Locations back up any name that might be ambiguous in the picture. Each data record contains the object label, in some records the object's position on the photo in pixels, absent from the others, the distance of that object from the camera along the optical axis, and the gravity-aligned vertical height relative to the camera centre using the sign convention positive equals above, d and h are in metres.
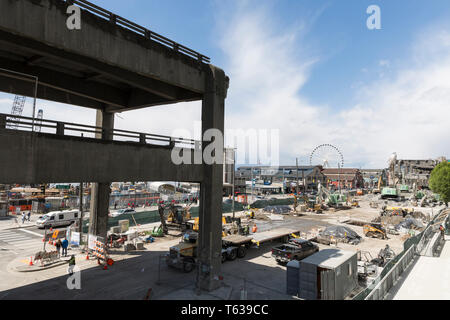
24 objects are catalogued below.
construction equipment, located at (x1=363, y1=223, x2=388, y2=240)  30.05 -6.62
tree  56.84 -1.33
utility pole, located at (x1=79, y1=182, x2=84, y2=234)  23.33 -3.96
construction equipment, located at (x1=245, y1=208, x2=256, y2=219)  43.72 -7.09
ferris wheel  111.50 +6.78
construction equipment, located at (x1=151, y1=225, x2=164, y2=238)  29.44 -6.85
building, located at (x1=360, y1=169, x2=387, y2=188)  177.57 -5.10
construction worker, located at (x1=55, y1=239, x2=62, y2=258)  20.24 -5.75
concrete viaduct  9.77 +4.97
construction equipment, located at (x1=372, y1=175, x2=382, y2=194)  113.40 -7.23
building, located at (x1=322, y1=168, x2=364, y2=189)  150.25 -2.36
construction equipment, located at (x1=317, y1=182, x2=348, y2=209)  60.22 -6.02
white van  31.92 -6.08
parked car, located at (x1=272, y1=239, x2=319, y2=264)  19.66 -5.92
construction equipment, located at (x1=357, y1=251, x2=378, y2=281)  16.65 -6.20
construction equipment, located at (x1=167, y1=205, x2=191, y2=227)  32.56 -5.58
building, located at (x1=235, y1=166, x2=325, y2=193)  114.12 -2.22
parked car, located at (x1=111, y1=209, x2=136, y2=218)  45.46 -6.95
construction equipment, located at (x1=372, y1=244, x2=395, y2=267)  18.91 -6.28
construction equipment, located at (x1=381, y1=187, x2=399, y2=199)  81.12 -5.69
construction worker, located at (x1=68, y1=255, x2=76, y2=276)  17.32 -6.29
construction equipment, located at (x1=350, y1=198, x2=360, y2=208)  64.62 -7.40
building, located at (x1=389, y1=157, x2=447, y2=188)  124.62 +2.38
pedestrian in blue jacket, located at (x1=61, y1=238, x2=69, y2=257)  20.59 -5.88
